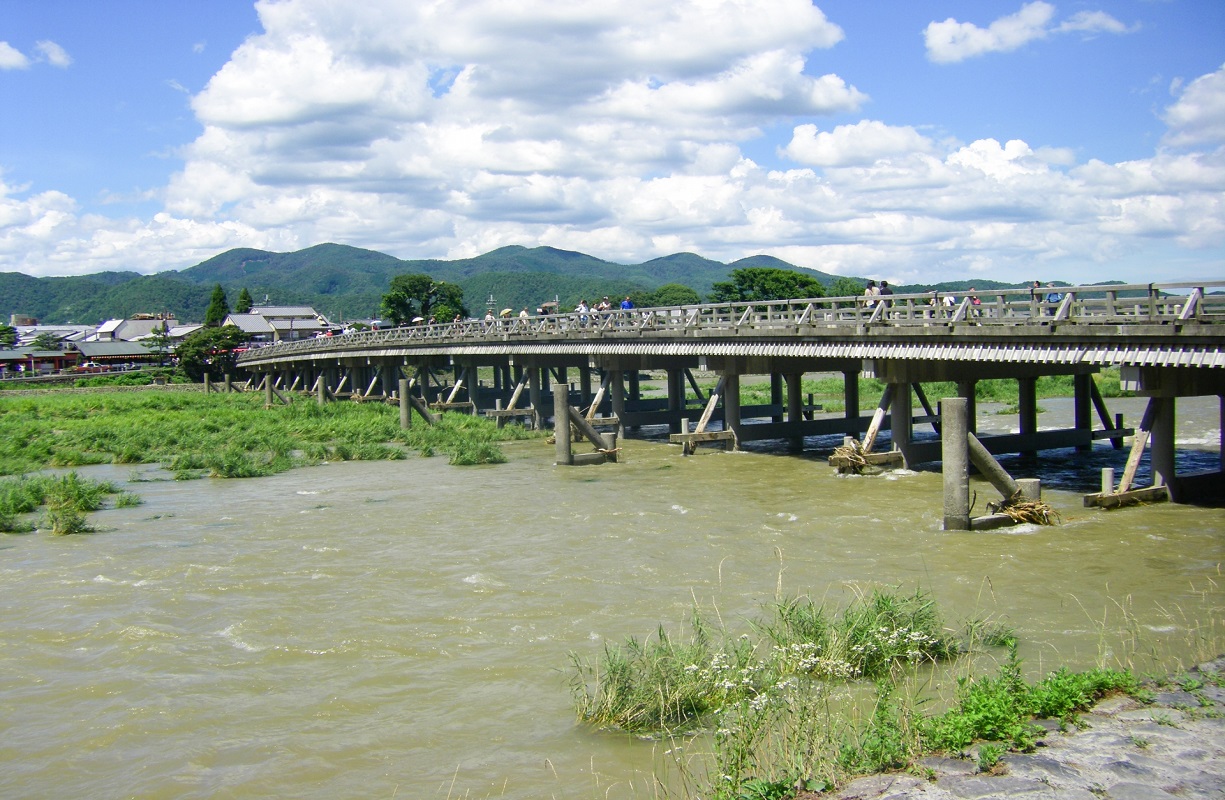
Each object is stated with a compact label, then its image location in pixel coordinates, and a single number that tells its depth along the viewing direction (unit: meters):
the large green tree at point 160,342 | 104.94
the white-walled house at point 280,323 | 119.44
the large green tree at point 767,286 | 96.25
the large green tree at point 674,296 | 135.75
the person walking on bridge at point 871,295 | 23.84
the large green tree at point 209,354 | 87.81
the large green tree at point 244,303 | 134.12
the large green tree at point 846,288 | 97.92
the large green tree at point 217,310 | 115.87
